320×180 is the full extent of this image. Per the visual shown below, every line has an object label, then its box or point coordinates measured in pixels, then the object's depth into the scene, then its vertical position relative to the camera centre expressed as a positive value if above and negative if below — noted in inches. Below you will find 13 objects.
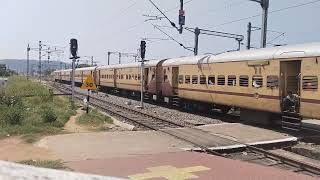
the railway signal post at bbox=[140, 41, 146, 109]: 1039.0 +55.4
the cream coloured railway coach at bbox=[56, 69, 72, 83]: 3063.2 -2.2
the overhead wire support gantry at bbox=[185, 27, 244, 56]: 1524.4 +127.4
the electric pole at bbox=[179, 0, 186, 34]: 1171.3 +144.2
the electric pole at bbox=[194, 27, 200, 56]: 1524.4 +116.3
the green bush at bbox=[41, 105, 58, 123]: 706.2 -60.9
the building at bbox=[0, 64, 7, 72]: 4682.8 +66.2
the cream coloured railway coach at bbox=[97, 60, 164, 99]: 1238.9 -2.9
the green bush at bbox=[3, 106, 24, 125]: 685.9 -60.0
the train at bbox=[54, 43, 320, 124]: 584.1 -3.5
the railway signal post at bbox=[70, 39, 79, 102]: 936.9 +48.4
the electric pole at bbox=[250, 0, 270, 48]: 907.9 +109.8
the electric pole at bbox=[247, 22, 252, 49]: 1674.0 +148.5
